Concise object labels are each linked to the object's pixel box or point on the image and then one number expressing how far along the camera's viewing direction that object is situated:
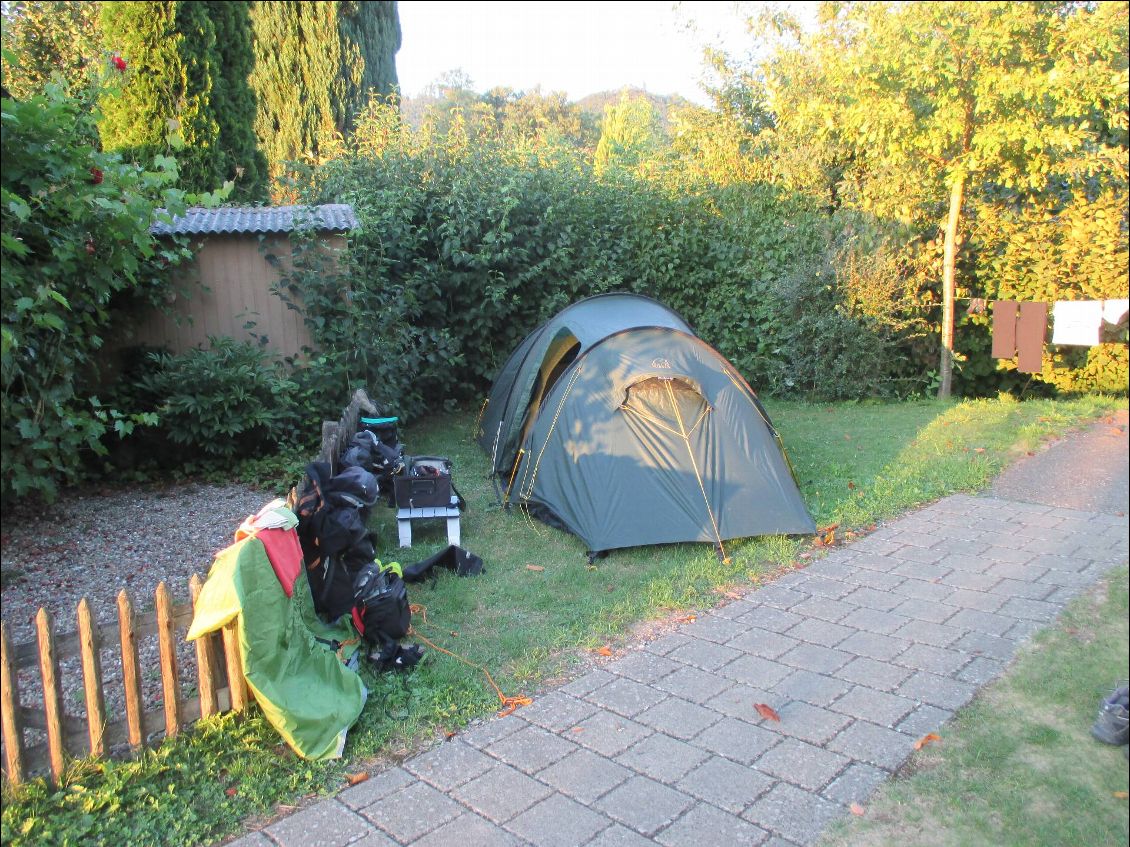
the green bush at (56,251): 3.82
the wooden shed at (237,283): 8.34
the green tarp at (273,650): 3.46
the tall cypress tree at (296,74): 19.73
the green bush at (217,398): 7.59
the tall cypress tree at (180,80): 10.29
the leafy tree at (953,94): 8.27
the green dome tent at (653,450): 6.12
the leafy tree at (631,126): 20.48
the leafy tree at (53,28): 16.66
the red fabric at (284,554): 3.70
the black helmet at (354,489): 4.83
